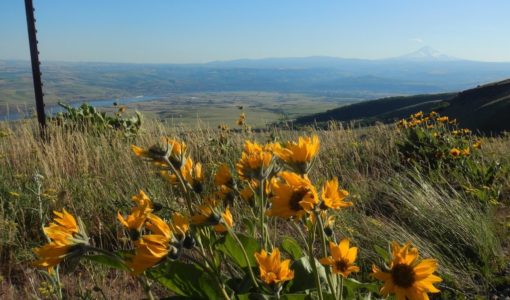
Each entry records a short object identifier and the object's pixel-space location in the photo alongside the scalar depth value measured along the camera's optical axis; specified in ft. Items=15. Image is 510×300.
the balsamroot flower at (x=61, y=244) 4.58
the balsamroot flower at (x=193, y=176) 5.58
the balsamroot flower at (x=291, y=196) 4.62
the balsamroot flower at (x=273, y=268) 4.63
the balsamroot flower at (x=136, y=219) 4.94
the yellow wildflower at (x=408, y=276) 4.33
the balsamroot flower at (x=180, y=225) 4.78
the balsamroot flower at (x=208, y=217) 4.77
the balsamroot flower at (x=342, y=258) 4.75
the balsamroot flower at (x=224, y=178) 5.90
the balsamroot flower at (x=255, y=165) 5.29
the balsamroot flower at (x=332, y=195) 4.65
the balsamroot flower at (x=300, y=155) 4.98
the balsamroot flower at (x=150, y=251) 4.33
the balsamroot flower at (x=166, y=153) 5.07
